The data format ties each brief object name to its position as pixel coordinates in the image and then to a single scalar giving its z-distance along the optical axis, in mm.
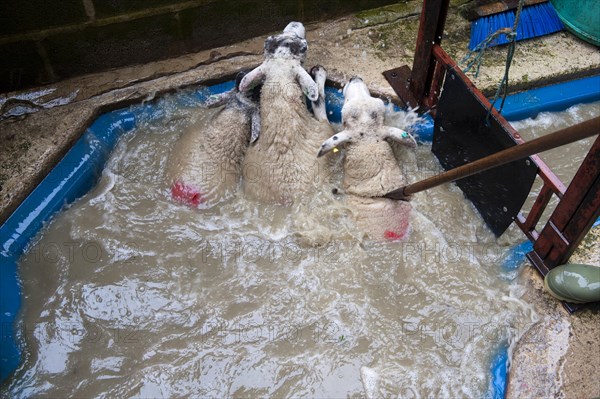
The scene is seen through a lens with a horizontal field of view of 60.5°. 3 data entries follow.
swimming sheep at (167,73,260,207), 3857
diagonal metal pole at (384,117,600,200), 2129
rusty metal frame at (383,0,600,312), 2875
